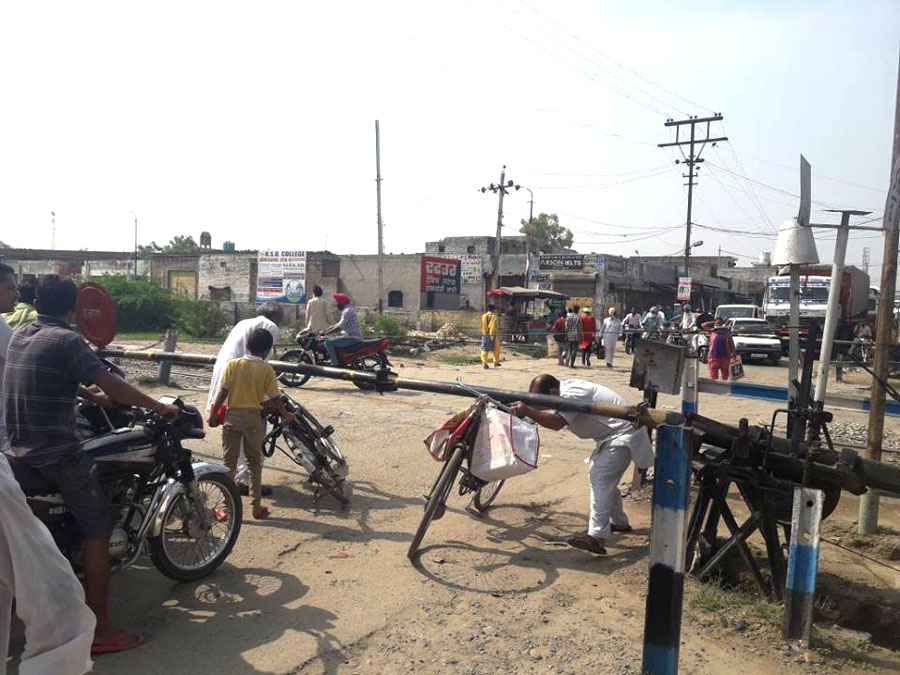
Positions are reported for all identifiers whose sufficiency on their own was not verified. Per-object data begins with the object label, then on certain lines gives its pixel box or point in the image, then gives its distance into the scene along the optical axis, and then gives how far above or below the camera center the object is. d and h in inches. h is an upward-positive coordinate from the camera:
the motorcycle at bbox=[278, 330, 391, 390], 500.1 -51.2
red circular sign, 209.5 -12.9
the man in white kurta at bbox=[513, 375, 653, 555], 195.5 -42.1
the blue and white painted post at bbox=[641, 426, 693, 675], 121.8 -43.9
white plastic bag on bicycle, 176.9 -40.2
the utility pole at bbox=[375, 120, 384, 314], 1143.5 +162.8
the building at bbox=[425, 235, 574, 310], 1517.0 +37.6
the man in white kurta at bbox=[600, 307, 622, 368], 766.5 -53.3
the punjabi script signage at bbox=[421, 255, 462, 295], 1427.2 +25.3
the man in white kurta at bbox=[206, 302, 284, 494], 236.4 -24.7
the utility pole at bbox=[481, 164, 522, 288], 1346.0 +200.2
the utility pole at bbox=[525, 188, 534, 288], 1451.8 +62.2
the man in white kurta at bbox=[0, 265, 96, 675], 87.5 -42.2
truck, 935.7 +5.4
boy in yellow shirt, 212.7 -37.3
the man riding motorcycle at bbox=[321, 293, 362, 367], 495.2 -34.6
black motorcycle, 143.4 -50.0
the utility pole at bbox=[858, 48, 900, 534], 208.5 -9.7
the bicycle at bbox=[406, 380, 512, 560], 185.0 -45.7
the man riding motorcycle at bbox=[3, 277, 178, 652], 135.0 -27.8
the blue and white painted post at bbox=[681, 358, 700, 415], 236.5 -29.8
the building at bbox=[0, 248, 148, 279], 1818.4 +28.3
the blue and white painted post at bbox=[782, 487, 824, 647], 148.3 -55.8
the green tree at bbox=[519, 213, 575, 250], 3036.4 +270.6
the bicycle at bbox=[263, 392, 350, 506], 230.8 -55.7
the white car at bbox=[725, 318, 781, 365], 876.6 -55.9
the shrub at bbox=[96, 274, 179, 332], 1104.8 -49.6
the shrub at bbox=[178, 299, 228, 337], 967.6 -59.4
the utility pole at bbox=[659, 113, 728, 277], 1336.1 +300.9
